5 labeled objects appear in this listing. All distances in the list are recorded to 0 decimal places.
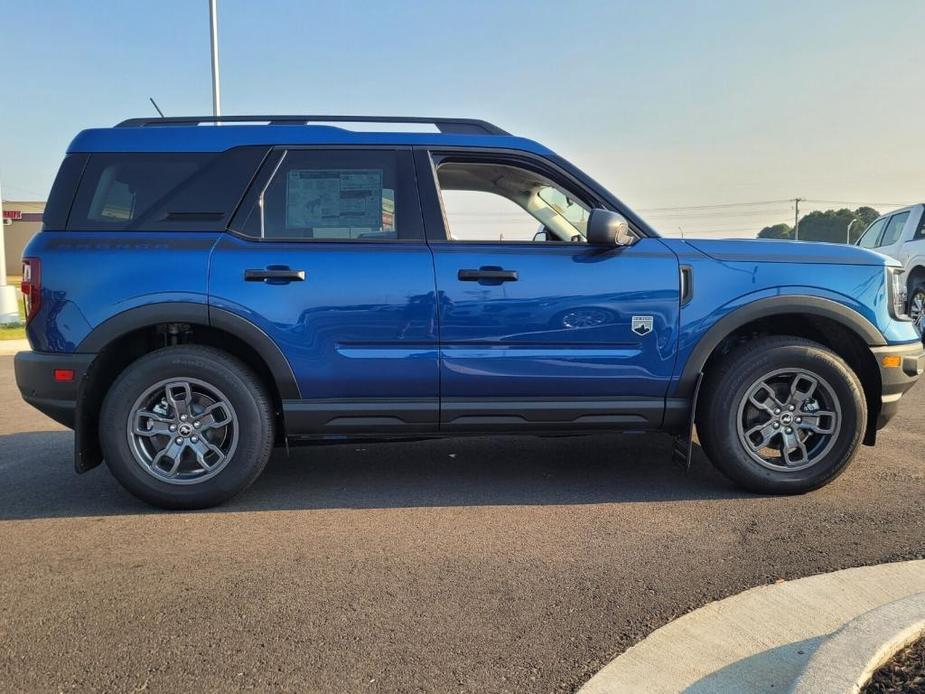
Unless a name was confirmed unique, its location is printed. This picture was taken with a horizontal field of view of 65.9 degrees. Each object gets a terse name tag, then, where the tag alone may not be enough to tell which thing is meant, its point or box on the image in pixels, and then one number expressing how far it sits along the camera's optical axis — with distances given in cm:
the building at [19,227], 5315
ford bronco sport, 376
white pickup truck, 1148
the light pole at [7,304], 1545
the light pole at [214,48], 1459
